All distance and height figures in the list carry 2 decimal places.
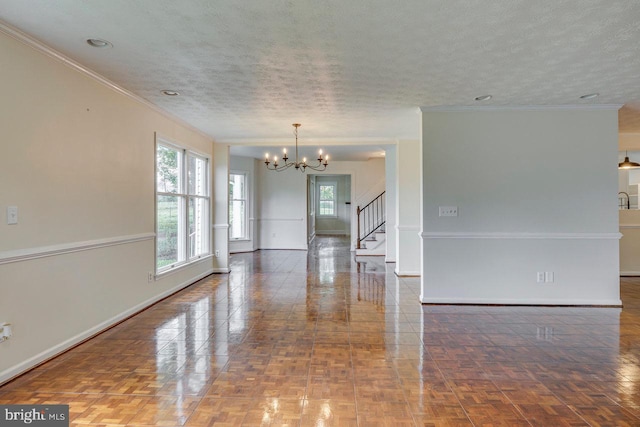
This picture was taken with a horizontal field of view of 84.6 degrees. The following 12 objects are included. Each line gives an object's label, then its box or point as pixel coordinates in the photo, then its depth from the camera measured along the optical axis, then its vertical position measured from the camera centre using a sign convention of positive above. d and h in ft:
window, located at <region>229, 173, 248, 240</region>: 29.43 +0.82
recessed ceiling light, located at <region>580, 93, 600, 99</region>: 12.16 +4.20
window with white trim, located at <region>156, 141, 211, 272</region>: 14.99 +0.44
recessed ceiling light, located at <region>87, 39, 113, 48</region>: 8.32 +4.15
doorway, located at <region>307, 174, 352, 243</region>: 46.37 +1.40
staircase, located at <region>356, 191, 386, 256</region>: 28.55 -1.16
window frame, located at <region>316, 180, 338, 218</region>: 46.73 +2.20
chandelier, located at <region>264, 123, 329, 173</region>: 16.71 +4.33
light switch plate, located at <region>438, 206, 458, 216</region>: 13.94 +0.20
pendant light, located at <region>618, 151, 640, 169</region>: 18.88 +2.72
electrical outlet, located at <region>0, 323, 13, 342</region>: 7.55 -2.51
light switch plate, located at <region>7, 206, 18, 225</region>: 7.70 +0.01
